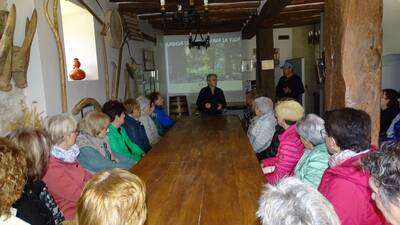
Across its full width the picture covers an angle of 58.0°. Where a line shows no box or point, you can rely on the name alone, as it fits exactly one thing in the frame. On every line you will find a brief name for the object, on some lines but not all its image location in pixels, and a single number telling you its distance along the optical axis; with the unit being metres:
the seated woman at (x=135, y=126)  3.65
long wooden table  1.54
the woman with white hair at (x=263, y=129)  3.37
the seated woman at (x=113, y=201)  1.07
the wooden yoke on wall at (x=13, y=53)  2.21
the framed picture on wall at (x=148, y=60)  6.27
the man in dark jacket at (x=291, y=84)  6.65
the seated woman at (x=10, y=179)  1.24
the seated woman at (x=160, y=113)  4.66
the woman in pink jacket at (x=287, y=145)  2.51
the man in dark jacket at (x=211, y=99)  5.39
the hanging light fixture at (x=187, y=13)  3.65
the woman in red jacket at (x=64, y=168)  1.99
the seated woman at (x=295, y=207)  0.98
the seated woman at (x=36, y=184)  1.51
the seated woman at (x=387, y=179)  1.02
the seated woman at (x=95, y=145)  2.56
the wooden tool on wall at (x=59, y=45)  2.84
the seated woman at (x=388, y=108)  3.97
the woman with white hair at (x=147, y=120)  4.17
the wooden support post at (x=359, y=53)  1.93
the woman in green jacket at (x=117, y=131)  3.23
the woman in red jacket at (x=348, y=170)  1.45
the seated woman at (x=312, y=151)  1.94
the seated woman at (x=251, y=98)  4.49
